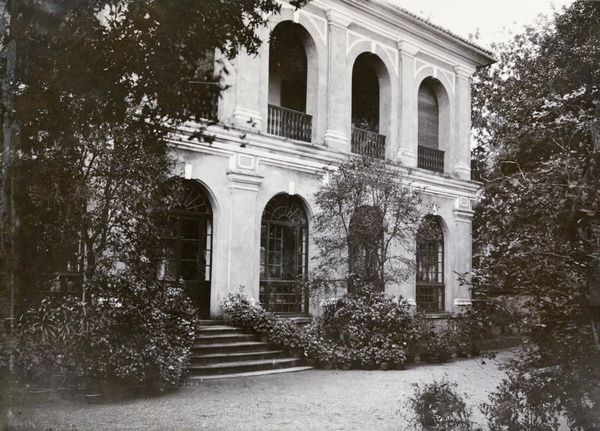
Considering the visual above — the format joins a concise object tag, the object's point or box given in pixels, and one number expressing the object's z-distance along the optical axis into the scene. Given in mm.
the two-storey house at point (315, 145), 10422
